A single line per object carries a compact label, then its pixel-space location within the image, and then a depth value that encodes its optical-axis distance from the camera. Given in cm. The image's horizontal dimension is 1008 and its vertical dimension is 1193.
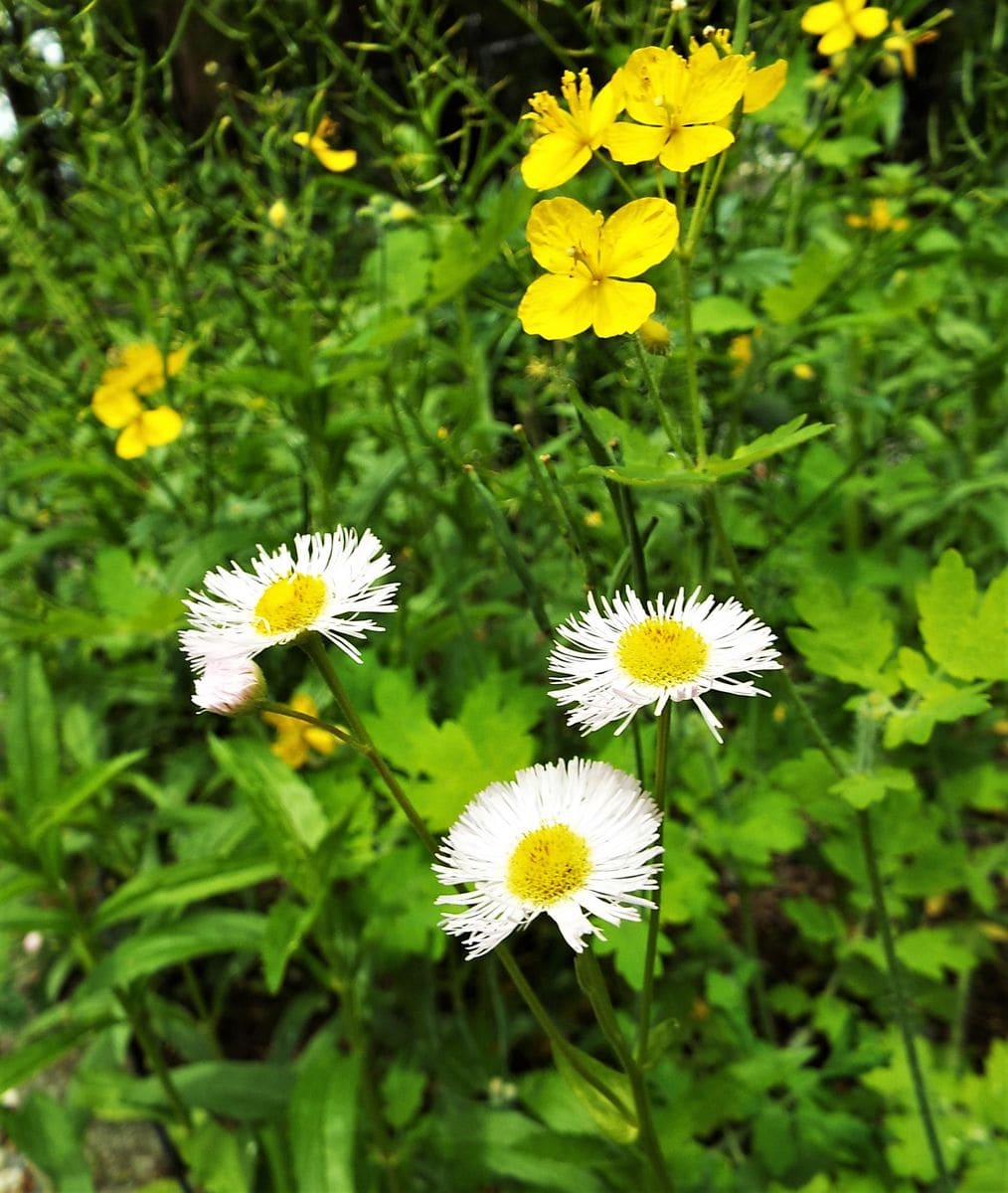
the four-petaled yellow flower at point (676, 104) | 13
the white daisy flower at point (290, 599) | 12
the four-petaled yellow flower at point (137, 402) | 29
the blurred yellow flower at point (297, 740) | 27
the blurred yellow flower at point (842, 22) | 21
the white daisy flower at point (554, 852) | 11
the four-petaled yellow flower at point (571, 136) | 14
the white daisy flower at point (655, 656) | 11
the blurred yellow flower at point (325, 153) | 23
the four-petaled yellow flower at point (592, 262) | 13
